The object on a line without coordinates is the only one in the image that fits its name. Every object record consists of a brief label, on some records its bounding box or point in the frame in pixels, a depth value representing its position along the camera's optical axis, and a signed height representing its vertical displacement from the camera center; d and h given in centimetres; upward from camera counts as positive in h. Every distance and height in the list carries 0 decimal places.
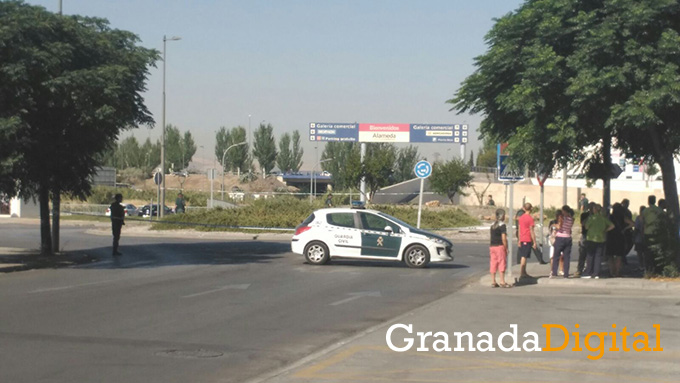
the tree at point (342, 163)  6381 +365
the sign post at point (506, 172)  2047 +70
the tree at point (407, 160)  11109 +508
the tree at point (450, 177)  6438 +180
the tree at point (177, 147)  13538 +791
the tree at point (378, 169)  6316 +231
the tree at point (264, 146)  12850 +776
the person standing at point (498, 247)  1873 -93
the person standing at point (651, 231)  1991 -60
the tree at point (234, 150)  12624 +707
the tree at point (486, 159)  13638 +673
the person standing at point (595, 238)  1944 -74
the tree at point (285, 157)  13662 +662
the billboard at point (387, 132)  7794 +599
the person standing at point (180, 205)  4838 -30
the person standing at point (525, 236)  2069 -77
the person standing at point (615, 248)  2072 -102
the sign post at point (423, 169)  3294 +120
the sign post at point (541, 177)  2202 +65
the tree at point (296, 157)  13750 +669
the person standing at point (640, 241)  2223 -93
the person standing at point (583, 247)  2081 -104
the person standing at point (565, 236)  1992 -73
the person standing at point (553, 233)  2009 -73
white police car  2417 -104
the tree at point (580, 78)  1766 +262
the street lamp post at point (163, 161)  4653 +199
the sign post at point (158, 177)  4769 +115
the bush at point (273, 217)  4278 -80
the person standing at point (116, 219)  2758 -62
